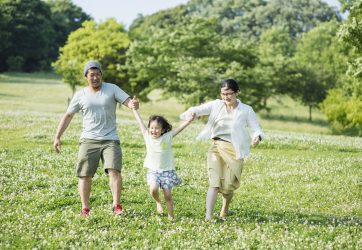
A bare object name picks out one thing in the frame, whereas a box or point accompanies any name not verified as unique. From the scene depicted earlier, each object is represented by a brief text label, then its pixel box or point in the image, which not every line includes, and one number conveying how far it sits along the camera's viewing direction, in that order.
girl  9.65
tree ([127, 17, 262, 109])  50.66
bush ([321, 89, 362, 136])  50.44
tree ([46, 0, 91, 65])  111.88
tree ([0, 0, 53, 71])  97.56
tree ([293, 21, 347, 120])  72.06
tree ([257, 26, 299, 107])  59.56
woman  9.80
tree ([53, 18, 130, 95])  61.28
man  9.90
